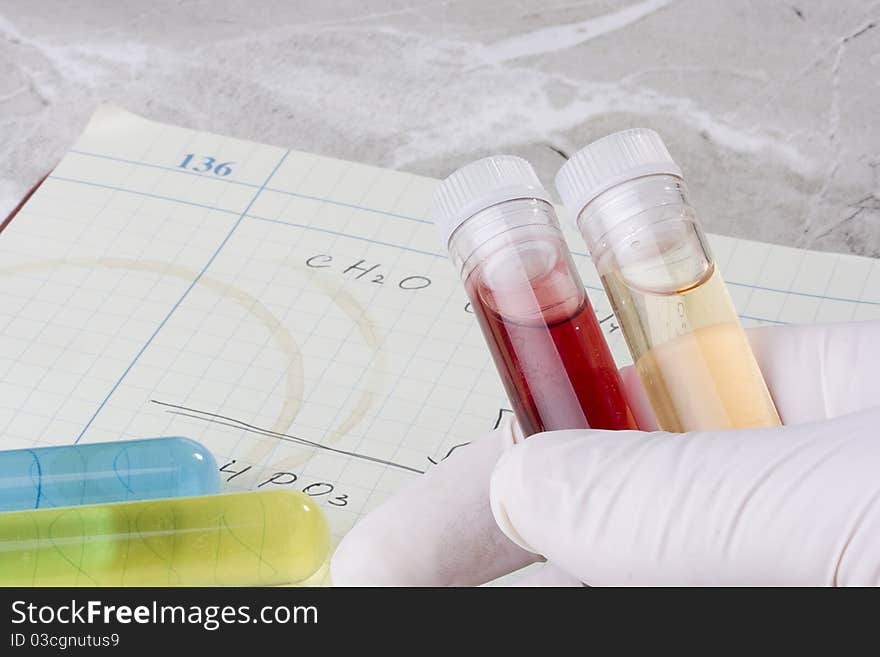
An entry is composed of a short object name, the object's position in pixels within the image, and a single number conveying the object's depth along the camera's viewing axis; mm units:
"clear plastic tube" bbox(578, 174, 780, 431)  391
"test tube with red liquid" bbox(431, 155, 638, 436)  387
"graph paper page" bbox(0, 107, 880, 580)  432
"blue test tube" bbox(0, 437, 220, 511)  413
